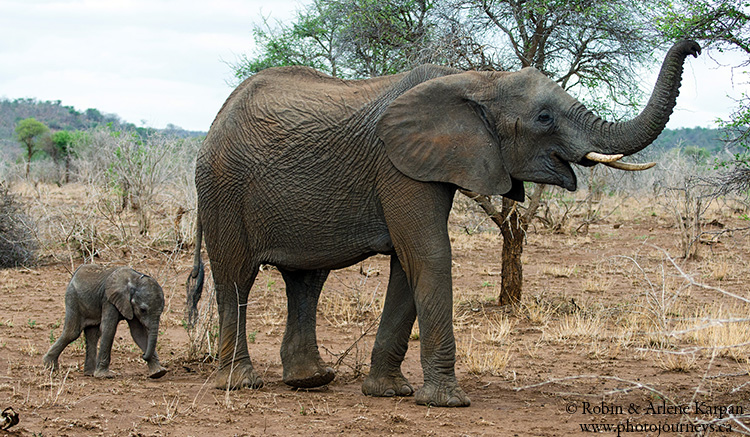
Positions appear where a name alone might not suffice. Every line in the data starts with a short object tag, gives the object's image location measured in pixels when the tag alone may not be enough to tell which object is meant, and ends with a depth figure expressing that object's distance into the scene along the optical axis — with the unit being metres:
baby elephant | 13.48
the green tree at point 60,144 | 78.30
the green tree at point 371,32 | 25.50
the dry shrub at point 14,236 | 25.19
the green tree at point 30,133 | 78.81
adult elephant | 11.13
